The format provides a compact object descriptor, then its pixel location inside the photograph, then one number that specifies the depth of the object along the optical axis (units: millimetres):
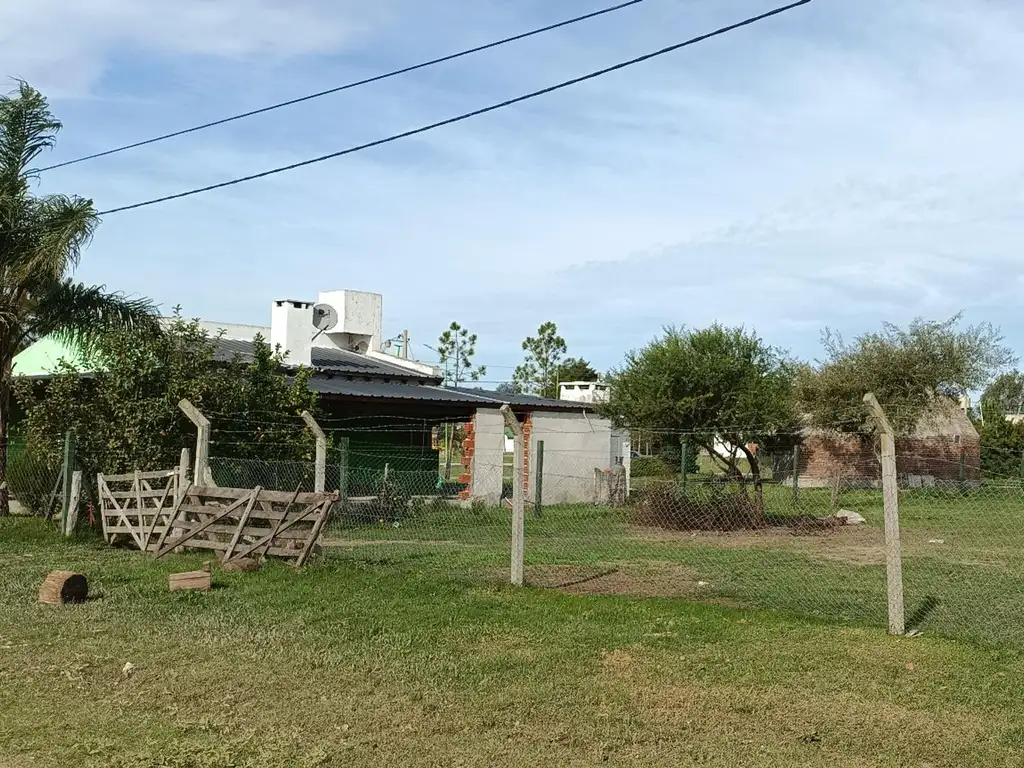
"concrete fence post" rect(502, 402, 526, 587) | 10609
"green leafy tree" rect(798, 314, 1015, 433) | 31172
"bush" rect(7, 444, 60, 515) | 17734
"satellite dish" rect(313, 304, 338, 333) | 28859
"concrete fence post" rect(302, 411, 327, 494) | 13734
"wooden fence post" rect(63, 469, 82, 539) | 14930
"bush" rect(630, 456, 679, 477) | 27884
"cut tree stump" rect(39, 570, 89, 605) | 9695
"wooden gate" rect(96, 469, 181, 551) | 13602
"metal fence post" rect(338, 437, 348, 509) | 16617
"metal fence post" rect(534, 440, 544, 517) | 22078
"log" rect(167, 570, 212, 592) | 10383
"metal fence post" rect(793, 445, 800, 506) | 24625
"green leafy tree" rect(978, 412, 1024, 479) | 37281
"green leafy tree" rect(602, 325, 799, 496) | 21953
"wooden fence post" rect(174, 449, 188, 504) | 13654
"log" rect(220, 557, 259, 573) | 11625
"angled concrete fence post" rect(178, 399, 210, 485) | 13438
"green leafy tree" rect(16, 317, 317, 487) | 15469
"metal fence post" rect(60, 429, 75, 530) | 15188
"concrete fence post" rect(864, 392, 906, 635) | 8250
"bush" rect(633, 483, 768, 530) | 19516
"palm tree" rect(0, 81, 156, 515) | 16578
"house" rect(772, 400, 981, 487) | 33906
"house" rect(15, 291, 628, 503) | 23219
